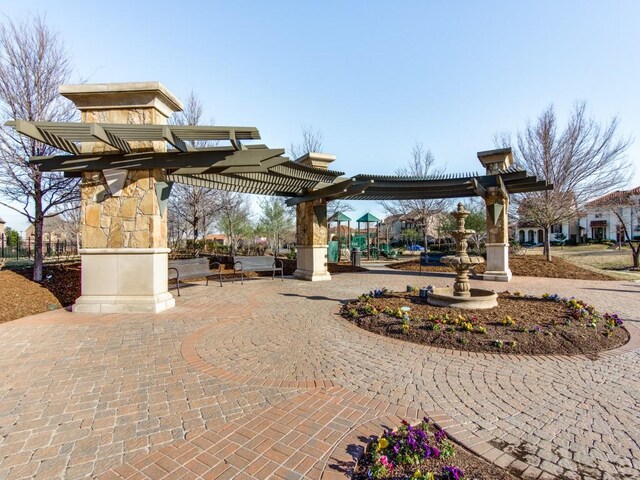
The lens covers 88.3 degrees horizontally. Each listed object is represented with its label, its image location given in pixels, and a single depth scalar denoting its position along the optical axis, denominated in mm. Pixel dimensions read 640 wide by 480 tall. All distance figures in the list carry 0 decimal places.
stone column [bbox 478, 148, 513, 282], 12078
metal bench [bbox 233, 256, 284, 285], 11695
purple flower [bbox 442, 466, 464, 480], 1966
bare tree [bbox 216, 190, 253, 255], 17344
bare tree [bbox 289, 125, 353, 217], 23891
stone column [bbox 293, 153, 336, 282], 11930
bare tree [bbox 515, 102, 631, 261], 15867
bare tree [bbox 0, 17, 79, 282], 8422
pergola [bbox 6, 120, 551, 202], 5594
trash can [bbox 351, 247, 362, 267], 17344
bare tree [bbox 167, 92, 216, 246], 14867
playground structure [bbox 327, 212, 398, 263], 20312
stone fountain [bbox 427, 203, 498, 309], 6738
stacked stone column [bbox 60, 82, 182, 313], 6654
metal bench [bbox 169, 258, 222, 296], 8741
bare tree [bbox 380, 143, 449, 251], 23812
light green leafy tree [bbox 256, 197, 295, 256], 25109
